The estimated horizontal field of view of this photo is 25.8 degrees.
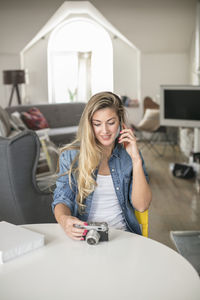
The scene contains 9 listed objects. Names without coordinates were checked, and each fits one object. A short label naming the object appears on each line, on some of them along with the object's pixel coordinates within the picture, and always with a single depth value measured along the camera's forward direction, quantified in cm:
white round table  120
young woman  189
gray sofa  701
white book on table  142
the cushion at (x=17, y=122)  586
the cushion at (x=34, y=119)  664
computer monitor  576
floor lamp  815
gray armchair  248
